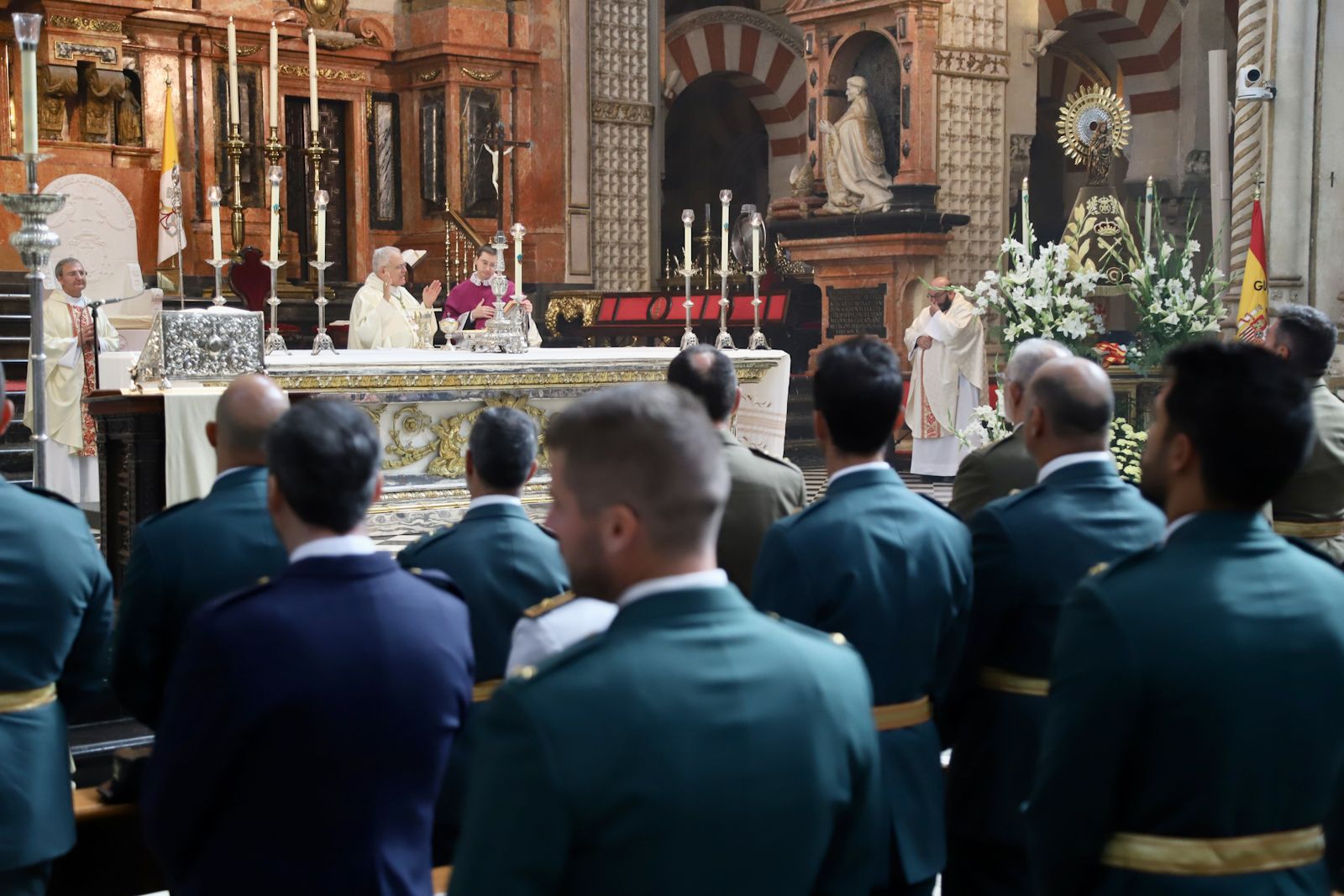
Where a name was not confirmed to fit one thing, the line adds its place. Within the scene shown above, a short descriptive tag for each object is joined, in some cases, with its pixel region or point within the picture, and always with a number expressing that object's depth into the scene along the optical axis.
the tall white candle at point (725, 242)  8.77
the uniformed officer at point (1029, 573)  2.99
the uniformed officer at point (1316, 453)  4.51
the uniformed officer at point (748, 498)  3.88
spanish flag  7.57
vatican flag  13.14
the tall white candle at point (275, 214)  7.64
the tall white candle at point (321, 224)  7.77
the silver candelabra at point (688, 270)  8.74
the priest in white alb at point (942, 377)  13.77
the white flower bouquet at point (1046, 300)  6.84
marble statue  15.88
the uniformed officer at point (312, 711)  2.16
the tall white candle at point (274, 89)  8.31
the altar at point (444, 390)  8.45
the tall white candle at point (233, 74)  8.47
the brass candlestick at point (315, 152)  9.68
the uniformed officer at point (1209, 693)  2.05
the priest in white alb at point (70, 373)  10.72
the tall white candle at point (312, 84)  8.51
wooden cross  16.00
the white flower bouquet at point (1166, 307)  6.86
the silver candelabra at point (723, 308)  9.13
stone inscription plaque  15.57
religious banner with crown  12.93
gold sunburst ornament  14.45
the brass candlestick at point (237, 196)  10.41
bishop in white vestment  10.65
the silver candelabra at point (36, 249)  4.76
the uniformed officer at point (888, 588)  2.81
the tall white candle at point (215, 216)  7.31
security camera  8.16
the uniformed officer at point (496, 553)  3.21
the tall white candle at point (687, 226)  8.73
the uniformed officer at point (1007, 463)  3.86
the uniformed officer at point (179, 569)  2.92
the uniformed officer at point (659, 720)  1.56
